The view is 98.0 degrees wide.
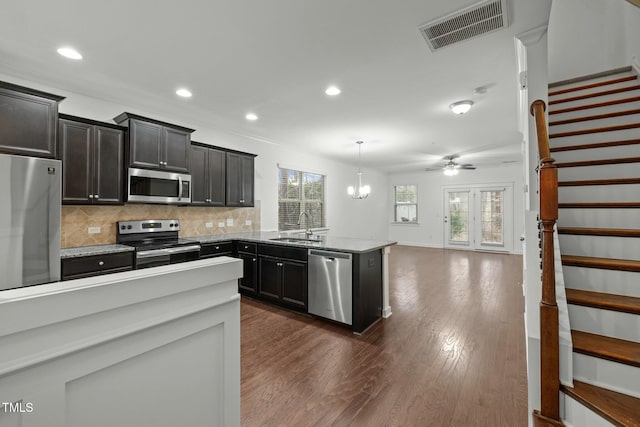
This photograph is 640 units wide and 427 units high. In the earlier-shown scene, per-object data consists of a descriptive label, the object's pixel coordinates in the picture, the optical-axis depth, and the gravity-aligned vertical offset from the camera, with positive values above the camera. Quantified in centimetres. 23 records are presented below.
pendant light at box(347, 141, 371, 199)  601 +60
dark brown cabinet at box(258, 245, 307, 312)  355 -78
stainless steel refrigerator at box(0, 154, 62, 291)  232 +0
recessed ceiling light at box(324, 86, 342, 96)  333 +155
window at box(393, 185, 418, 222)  1016 +53
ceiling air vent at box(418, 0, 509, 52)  203 +152
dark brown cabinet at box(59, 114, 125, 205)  300 +68
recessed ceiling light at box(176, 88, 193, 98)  341 +158
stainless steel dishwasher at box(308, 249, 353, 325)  312 -79
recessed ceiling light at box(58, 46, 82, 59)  252 +155
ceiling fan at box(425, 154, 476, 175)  701 +126
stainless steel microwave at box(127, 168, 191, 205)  346 +43
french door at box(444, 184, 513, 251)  844 -5
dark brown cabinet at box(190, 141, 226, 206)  423 +69
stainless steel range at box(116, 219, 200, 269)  334 -31
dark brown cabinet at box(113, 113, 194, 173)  344 +100
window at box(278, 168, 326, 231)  623 +47
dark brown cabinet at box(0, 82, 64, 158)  250 +94
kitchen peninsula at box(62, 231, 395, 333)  304 -63
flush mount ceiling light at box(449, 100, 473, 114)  373 +149
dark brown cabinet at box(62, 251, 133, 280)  273 -46
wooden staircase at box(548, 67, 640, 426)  147 -16
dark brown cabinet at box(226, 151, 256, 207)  470 +69
